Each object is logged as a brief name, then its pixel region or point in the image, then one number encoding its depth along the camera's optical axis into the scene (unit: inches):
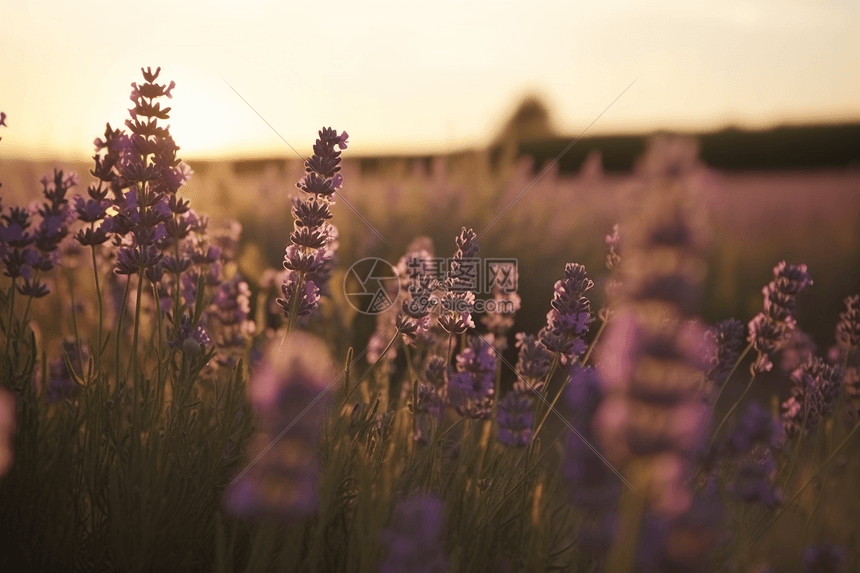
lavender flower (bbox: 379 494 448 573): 51.3
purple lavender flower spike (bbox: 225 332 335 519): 42.1
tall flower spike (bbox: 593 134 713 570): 34.5
